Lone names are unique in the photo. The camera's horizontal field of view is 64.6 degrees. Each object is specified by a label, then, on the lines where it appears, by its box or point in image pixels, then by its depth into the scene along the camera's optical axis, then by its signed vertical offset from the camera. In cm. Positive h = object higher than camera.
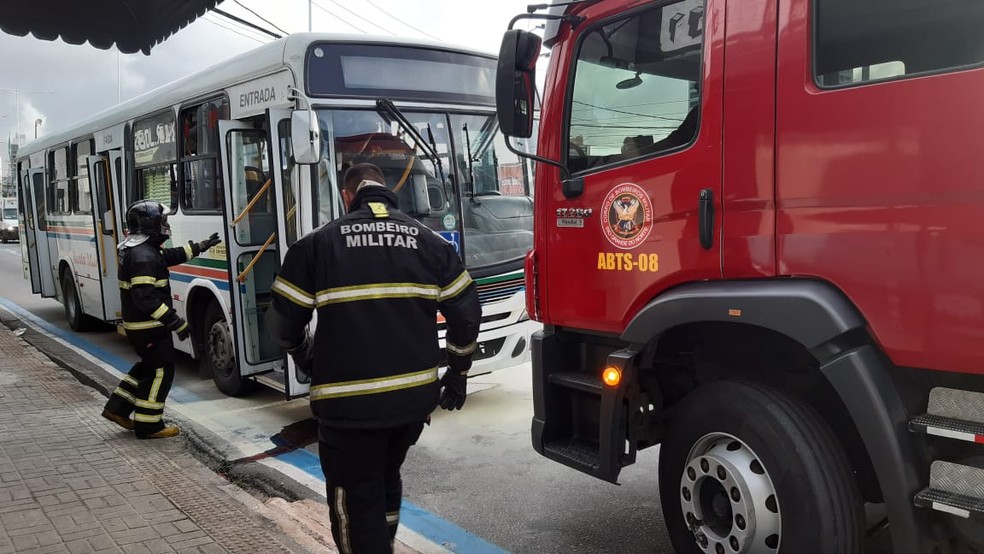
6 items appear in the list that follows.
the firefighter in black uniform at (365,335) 290 -49
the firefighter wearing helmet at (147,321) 562 -80
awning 502 +130
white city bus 578 +31
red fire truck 241 -25
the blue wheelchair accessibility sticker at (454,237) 613 -28
